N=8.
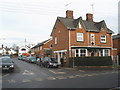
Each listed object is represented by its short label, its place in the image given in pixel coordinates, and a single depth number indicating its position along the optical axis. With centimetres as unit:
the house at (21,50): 5995
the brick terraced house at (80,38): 1609
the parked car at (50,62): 1435
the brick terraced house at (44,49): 2637
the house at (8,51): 7355
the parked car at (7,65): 1017
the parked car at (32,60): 2185
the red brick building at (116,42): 2187
